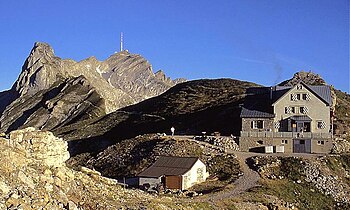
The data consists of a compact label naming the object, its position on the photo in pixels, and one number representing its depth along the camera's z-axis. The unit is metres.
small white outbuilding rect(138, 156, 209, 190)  47.72
